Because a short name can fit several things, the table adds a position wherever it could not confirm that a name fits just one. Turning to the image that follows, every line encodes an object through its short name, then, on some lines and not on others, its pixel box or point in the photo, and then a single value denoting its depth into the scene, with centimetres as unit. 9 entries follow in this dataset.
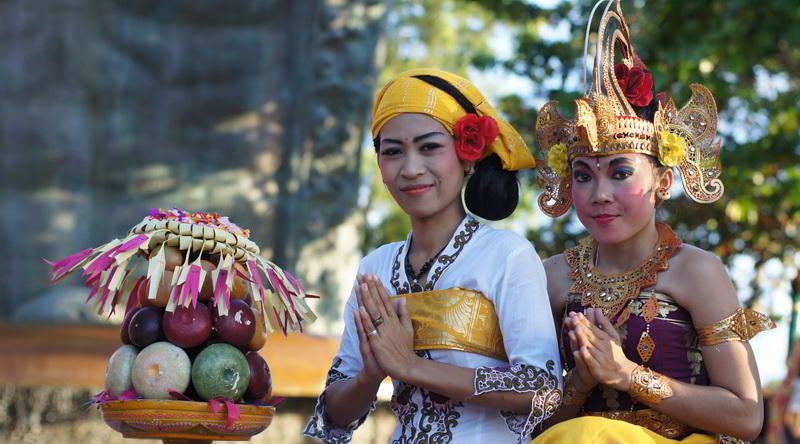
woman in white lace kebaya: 552
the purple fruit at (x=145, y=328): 559
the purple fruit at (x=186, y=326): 554
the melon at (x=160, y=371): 537
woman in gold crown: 579
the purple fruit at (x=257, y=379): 567
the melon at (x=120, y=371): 549
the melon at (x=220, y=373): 540
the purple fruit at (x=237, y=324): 565
